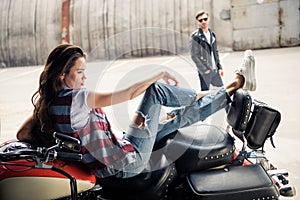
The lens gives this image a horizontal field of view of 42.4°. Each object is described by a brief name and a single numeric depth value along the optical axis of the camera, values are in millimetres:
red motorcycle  2051
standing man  5328
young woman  2145
